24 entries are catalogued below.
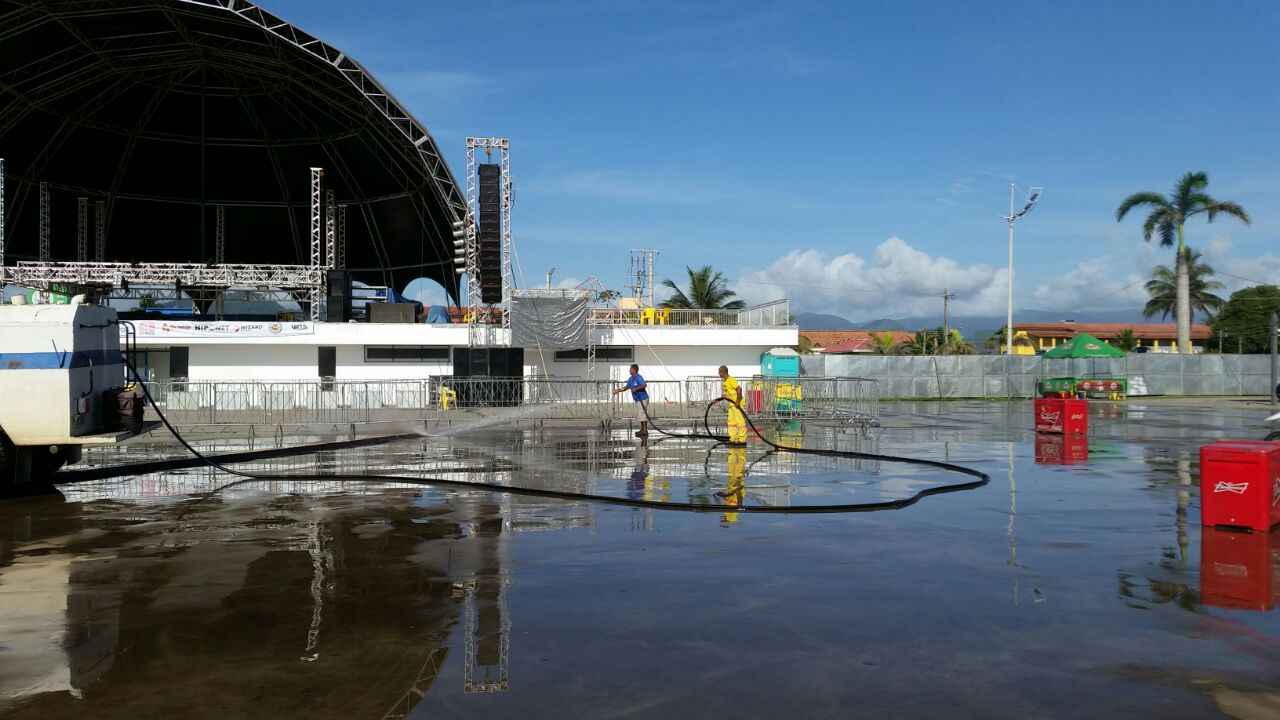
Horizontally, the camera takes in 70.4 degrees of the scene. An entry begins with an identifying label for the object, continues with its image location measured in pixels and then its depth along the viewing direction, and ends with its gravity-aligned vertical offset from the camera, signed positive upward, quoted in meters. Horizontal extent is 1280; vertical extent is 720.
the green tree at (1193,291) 75.06 +6.85
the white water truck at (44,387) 12.46 -0.15
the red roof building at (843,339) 93.94 +3.77
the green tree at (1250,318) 72.44 +4.30
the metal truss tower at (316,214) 40.13 +7.22
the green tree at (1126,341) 83.94 +2.77
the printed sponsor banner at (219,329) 35.72 +1.86
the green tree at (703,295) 61.09 +5.32
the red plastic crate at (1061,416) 22.34 -1.16
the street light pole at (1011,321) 48.71 +2.67
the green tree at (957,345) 65.25 +1.90
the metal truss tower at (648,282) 42.31 +4.27
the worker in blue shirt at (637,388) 22.03 -0.36
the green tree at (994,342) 68.45 +2.28
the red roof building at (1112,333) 98.19 +4.08
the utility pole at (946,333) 67.12 +2.95
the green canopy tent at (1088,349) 41.66 +1.00
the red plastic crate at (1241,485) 9.69 -1.26
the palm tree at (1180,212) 58.75 +10.28
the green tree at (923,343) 71.75 +2.32
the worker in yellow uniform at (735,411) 18.20 -0.79
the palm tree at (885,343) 73.96 +2.47
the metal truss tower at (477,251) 35.44 +5.07
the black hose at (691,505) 11.02 -1.63
